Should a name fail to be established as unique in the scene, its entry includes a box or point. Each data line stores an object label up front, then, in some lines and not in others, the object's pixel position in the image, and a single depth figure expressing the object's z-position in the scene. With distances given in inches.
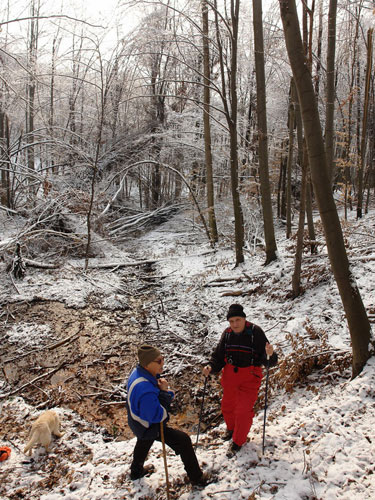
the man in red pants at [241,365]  131.9
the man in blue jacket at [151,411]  113.5
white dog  142.9
